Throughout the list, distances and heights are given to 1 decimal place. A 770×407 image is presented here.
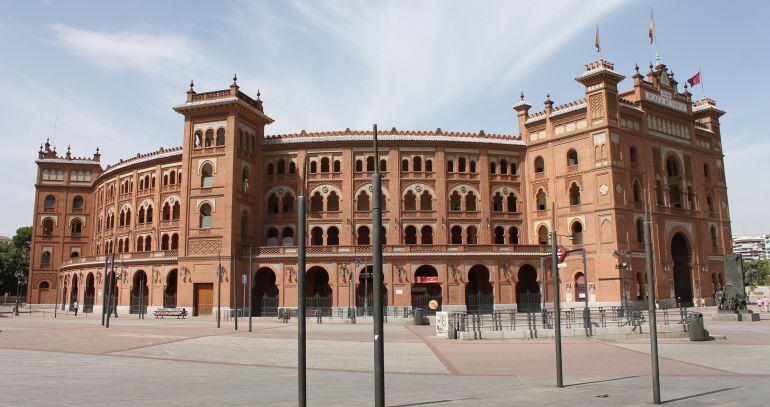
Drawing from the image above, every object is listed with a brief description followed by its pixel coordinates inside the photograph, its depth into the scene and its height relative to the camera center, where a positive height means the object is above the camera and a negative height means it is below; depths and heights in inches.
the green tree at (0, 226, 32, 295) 3506.4 +195.3
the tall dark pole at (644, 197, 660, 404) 417.7 -23.1
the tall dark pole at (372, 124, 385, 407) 329.4 -0.7
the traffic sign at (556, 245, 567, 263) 675.4 +36.1
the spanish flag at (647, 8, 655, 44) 2266.2 +982.0
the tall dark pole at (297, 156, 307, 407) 351.9 -10.5
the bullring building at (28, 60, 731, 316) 2016.5 +297.7
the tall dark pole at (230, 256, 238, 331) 1946.9 +67.7
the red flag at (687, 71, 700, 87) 2356.1 +820.4
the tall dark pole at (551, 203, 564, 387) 490.3 -21.3
